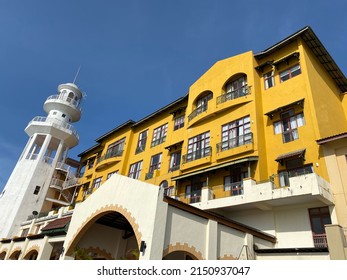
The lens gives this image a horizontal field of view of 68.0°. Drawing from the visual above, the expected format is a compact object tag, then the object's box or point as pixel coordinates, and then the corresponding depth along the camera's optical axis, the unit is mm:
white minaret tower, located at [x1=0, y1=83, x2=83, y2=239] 31500
